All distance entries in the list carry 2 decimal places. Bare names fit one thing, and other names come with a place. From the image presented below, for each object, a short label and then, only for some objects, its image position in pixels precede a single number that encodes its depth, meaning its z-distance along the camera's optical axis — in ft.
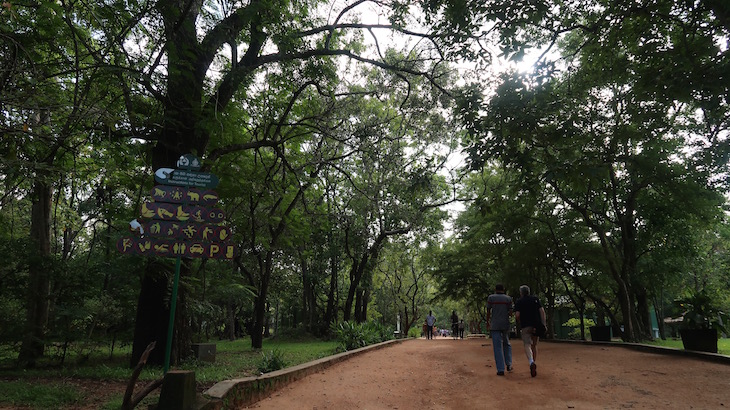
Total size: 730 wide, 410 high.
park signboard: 18.34
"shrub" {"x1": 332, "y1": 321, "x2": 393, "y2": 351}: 42.42
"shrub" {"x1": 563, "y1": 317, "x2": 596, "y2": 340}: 95.75
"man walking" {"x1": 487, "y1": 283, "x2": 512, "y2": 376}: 24.61
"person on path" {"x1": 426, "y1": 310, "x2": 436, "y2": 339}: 79.94
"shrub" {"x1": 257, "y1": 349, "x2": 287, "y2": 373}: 23.90
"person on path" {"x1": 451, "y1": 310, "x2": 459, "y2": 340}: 84.58
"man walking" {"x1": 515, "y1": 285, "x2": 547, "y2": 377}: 24.82
